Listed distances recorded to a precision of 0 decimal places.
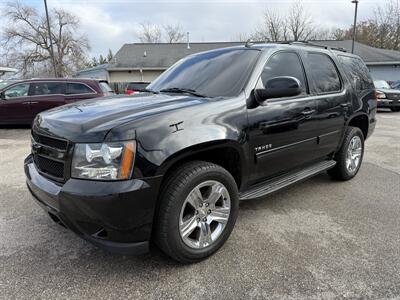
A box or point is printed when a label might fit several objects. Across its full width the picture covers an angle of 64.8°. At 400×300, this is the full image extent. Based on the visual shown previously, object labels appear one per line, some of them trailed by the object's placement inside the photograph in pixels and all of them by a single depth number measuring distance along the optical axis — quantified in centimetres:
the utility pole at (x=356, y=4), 2512
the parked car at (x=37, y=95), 987
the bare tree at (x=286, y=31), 3925
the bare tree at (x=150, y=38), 5831
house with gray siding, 2733
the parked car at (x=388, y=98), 1467
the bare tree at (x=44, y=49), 4425
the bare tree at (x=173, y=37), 5793
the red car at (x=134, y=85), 1419
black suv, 219
